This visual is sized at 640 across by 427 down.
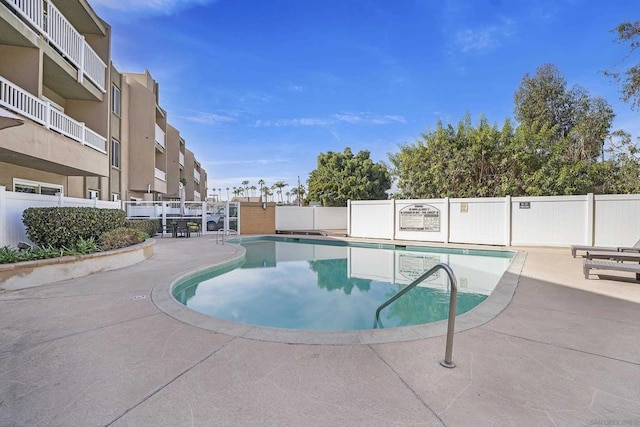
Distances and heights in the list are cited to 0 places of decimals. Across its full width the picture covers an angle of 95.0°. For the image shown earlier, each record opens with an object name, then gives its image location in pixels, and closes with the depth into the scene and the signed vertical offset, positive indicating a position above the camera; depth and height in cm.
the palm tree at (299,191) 5631 +478
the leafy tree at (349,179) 2466 +282
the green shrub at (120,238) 814 -87
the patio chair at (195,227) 1753 -108
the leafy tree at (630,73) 954 +486
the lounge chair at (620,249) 794 -92
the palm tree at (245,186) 9758 +817
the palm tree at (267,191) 8975 +617
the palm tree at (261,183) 9111 +875
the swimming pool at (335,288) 557 -196
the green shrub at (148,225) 1488 -81
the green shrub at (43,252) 588 -99
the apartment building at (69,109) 791 +401
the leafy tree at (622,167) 1511 +258
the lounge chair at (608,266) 596 -108
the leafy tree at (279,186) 8362 +736
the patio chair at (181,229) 1652 -108
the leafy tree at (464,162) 1677 +313
